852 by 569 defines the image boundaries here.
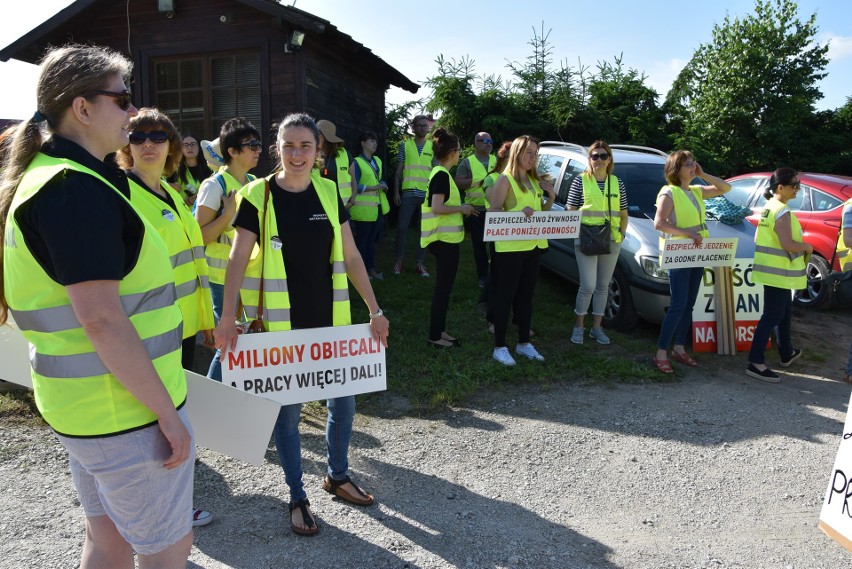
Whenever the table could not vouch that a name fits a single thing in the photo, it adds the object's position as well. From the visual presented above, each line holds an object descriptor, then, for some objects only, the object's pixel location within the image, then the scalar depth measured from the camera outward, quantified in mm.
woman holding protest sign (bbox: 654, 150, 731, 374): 5797
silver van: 6566
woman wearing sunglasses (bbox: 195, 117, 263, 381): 3959
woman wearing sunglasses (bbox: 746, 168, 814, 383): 5570
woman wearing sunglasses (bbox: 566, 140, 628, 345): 6266
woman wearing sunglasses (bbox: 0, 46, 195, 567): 1546
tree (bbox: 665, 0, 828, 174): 16109
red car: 8156
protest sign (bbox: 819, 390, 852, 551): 2855
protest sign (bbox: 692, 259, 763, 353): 6391
